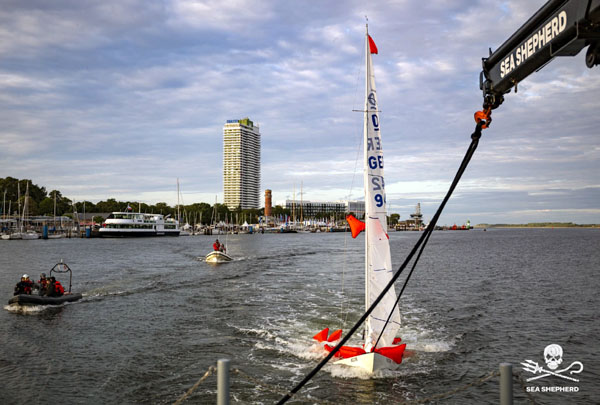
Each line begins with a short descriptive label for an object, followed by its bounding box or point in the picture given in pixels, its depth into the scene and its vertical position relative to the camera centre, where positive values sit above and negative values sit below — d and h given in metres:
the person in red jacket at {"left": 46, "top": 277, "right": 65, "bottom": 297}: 29.67 -4.93
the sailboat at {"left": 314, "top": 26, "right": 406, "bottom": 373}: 15.27 -0.92
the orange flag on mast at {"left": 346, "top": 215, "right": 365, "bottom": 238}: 14.20 -0.29
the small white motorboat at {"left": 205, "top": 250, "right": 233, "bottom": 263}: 60.12 -5.65
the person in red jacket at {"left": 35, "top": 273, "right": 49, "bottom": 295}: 29.67 -4.66
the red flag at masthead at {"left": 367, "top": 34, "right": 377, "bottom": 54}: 15.24 +5.99
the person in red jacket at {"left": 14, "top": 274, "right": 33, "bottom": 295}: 28.74 -4.60
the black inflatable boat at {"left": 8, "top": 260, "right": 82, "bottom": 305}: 28.05 -5.44
